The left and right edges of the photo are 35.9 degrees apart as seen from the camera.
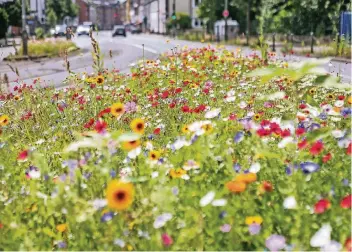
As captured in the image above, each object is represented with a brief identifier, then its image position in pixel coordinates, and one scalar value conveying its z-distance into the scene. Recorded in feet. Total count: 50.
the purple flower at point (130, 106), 17.12
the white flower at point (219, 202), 9.34
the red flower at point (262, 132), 11.10
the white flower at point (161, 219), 9.02
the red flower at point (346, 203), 9.24
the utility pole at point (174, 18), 208.74
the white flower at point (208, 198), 9.20
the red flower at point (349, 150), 10.43
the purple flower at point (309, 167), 10.13
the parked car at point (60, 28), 219.78
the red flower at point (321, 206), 8.73
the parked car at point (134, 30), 306.04
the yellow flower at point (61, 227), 9.86
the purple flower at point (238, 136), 11.22
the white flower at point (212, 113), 12.24
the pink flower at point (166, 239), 8.37
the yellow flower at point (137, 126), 10.78
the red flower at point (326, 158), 11.11
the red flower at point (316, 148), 10.04
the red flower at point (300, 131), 11.82
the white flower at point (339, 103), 14.16
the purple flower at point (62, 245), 9.46
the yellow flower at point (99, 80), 18.63
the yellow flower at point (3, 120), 14.31
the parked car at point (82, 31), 225.80
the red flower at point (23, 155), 10.75
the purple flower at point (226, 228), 9.28
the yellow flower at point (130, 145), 10.36
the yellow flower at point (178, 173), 11.24
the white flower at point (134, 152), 11.33
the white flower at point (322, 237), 8.33
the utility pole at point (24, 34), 87.81
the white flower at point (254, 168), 10.40
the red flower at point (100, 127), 10.81
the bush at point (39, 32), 151.24
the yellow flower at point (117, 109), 11.92
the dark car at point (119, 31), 234.17
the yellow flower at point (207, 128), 11.49
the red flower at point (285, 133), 11.63
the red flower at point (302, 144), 10.41
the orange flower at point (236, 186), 8.64
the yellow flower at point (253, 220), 9.05
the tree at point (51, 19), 253.53
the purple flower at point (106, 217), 9.25
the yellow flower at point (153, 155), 11.71
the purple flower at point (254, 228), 8.75
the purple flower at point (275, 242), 8.38
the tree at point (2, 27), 133.04
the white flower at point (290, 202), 9.12
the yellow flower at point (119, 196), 8.28
